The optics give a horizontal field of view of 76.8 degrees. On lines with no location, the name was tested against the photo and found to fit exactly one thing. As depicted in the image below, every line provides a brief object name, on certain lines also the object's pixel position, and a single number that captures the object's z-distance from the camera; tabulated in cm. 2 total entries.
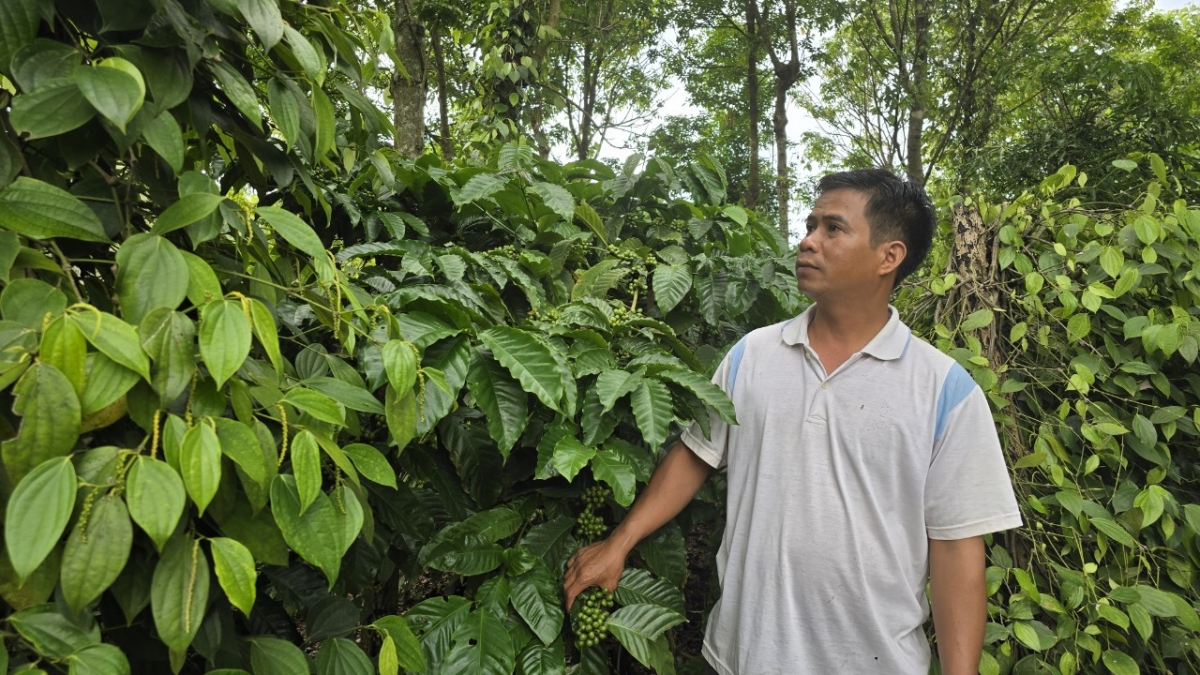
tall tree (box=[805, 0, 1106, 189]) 967
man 134
